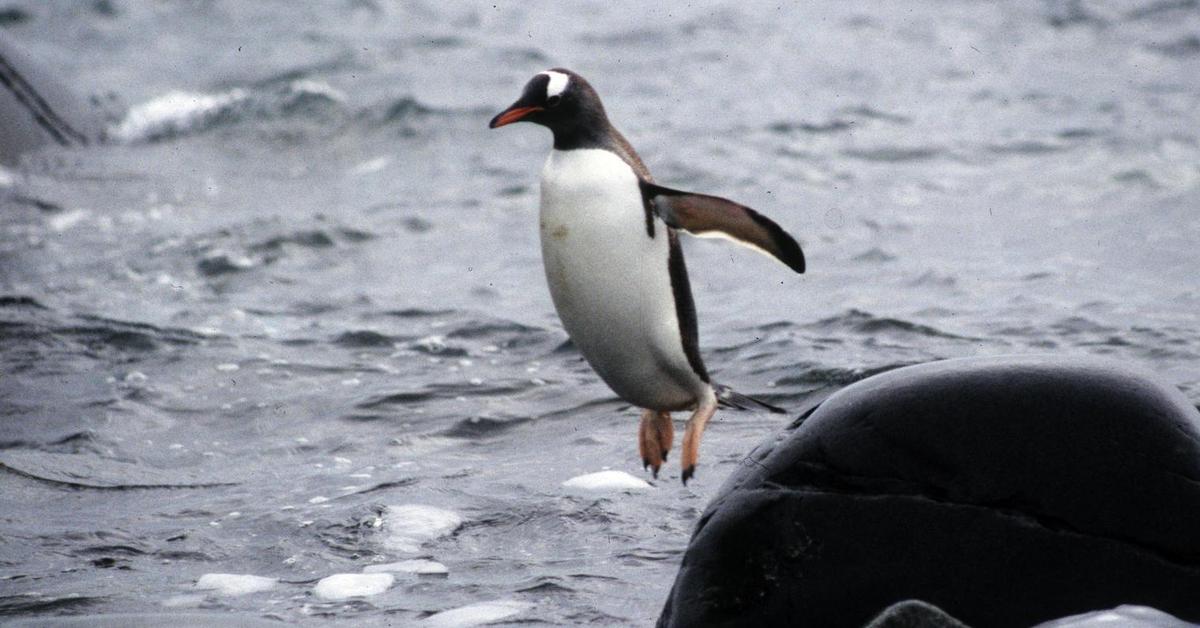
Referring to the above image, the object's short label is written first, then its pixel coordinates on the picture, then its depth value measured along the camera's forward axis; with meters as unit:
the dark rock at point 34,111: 24.11
